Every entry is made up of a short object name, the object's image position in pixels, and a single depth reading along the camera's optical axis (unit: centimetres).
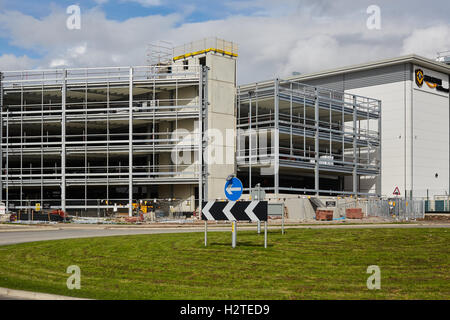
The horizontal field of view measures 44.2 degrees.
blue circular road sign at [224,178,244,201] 1541
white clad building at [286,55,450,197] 5616
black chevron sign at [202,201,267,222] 1509
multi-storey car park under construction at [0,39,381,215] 4616
